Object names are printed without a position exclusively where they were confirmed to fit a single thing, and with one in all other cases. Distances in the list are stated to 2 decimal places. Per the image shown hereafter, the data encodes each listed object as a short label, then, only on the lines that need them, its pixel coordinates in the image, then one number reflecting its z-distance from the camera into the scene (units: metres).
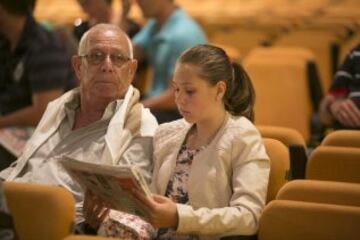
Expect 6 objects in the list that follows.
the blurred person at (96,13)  8.47
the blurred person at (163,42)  8.25
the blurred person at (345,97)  7.34
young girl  4.85
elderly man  5.49
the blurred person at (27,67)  7.40
